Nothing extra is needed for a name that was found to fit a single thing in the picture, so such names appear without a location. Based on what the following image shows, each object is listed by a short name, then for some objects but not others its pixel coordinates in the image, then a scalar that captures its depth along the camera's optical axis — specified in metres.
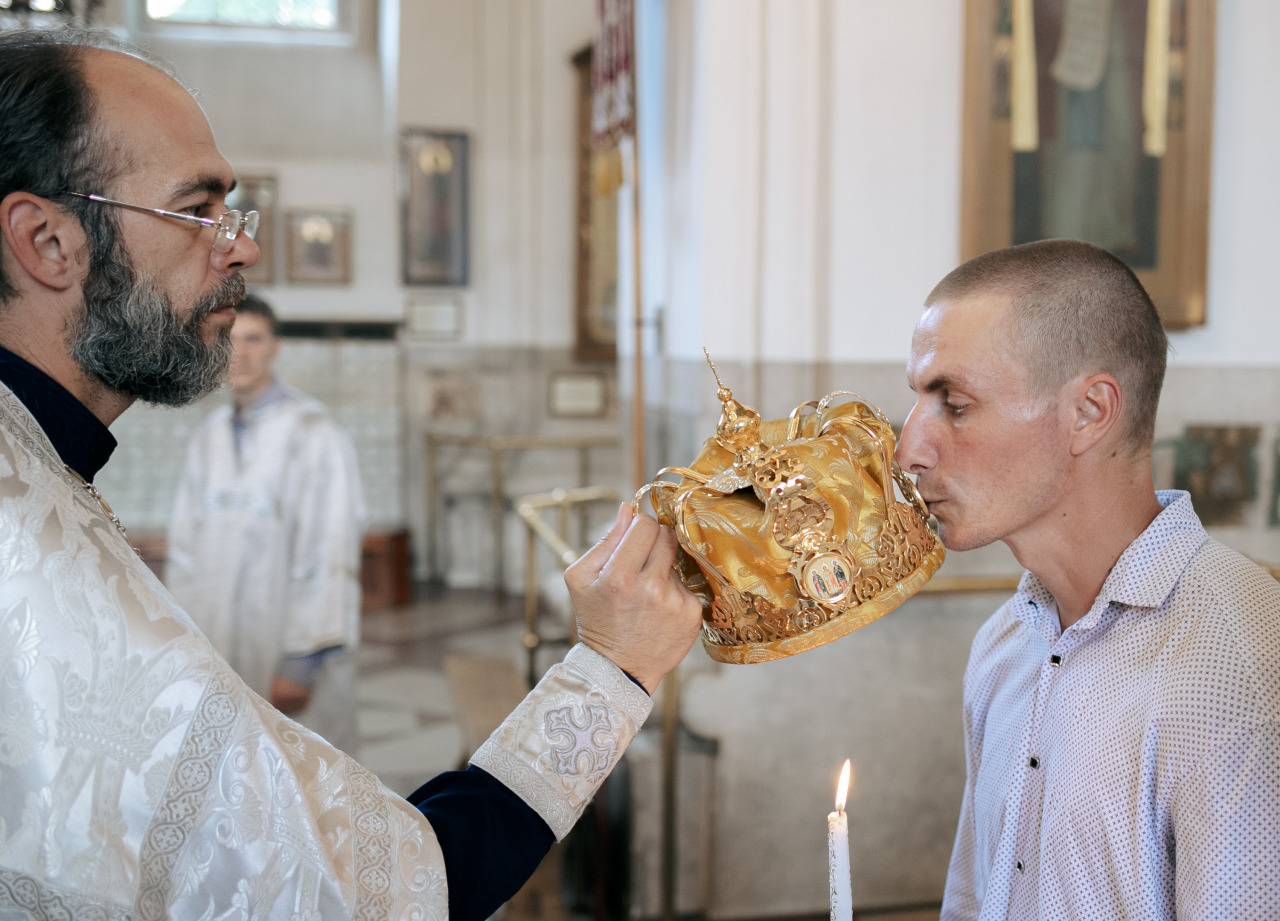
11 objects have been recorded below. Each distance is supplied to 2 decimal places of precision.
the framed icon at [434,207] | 9.22
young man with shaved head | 1.28
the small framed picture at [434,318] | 9.45
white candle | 0.83
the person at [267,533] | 3.76
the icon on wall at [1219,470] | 3.52
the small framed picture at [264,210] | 9.35
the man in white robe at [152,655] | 1.11
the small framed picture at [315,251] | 9.45
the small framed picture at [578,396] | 9.47
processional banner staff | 3.75
